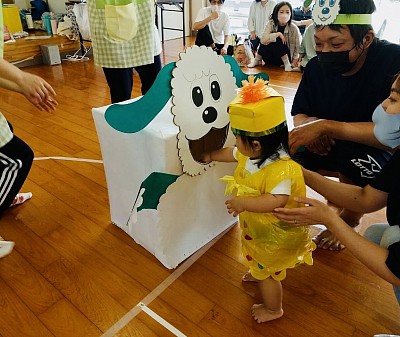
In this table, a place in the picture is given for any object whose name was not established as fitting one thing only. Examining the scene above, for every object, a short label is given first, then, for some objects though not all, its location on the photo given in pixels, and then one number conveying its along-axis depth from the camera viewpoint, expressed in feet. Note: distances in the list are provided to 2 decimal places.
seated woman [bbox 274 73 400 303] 2.46
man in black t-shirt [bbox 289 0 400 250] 3.72
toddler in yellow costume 2.70
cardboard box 3.38
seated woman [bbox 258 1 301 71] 12.67
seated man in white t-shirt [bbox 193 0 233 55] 12.13
